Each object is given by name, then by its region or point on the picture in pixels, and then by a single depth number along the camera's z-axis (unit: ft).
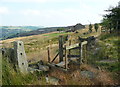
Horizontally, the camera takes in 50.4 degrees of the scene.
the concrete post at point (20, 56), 15.35
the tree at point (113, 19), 70.54
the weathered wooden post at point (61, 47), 23.17
